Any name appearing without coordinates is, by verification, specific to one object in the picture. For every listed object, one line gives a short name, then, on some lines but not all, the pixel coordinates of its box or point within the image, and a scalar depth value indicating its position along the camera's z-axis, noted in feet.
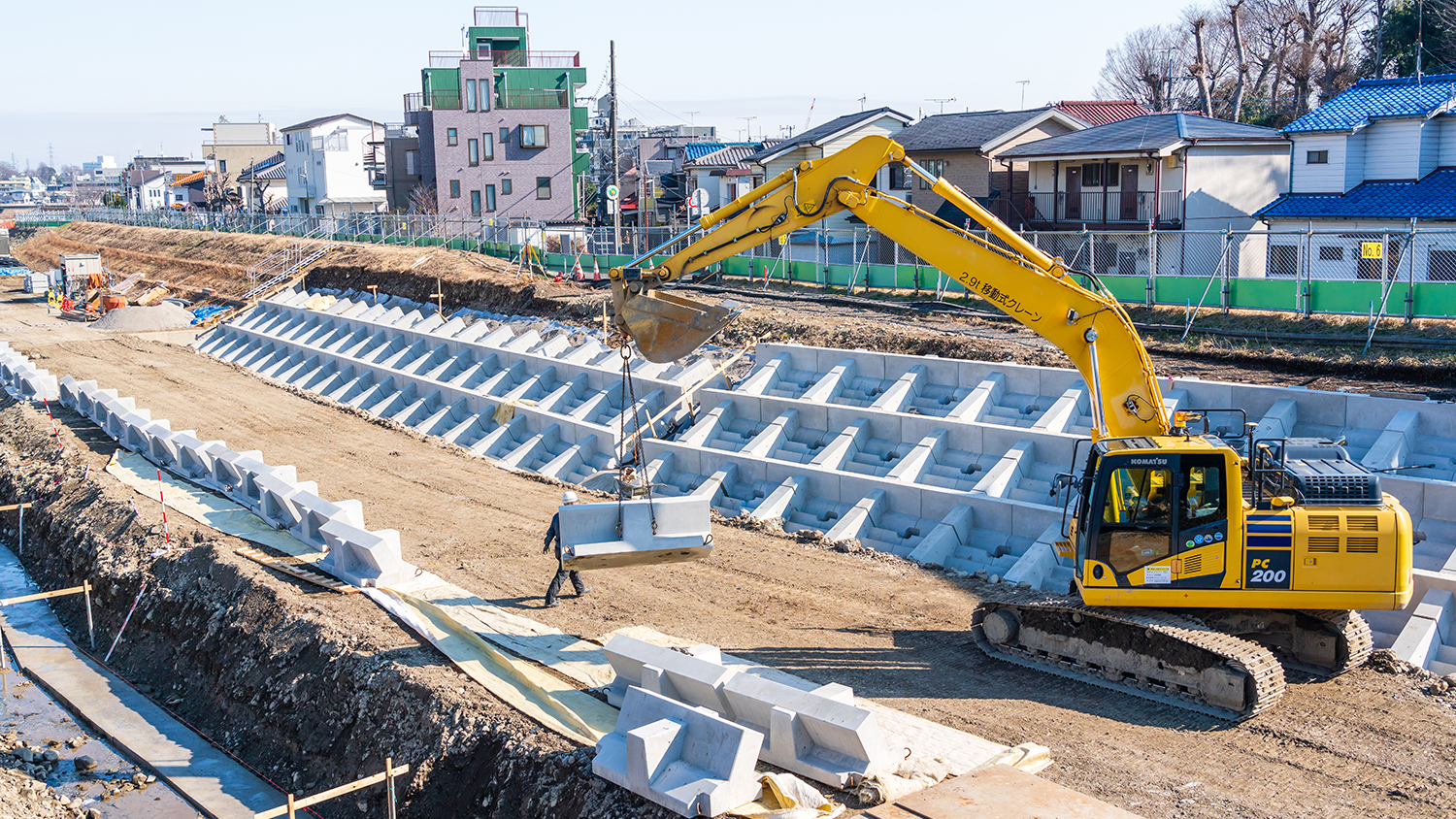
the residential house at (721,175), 177.78
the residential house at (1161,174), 103.76
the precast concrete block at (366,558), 47.96
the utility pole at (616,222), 121.60
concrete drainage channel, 50.42
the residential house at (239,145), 356.79
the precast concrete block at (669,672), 33.14
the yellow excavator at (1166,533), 34.88
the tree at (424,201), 191.62
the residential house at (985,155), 120.78
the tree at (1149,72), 215.51
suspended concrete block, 40.32
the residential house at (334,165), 248.73
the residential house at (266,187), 293.64
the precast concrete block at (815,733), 29.50
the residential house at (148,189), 413.39
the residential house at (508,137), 184.44
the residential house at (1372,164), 95.55
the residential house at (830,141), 140.67
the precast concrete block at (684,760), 28.50
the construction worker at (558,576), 44.62
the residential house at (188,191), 358.29
